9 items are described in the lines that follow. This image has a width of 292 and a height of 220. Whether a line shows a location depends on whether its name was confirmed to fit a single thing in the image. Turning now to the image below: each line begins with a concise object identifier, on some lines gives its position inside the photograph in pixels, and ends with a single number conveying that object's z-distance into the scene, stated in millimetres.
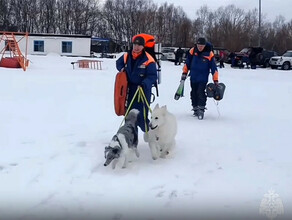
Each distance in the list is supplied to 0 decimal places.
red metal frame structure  22203
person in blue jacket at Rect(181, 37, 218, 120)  8078
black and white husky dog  4602
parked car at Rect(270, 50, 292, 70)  32156
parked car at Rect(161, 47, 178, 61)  40031
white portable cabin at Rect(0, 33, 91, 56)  39719
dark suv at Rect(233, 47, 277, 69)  32531
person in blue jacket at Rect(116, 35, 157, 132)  5312
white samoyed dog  5082
